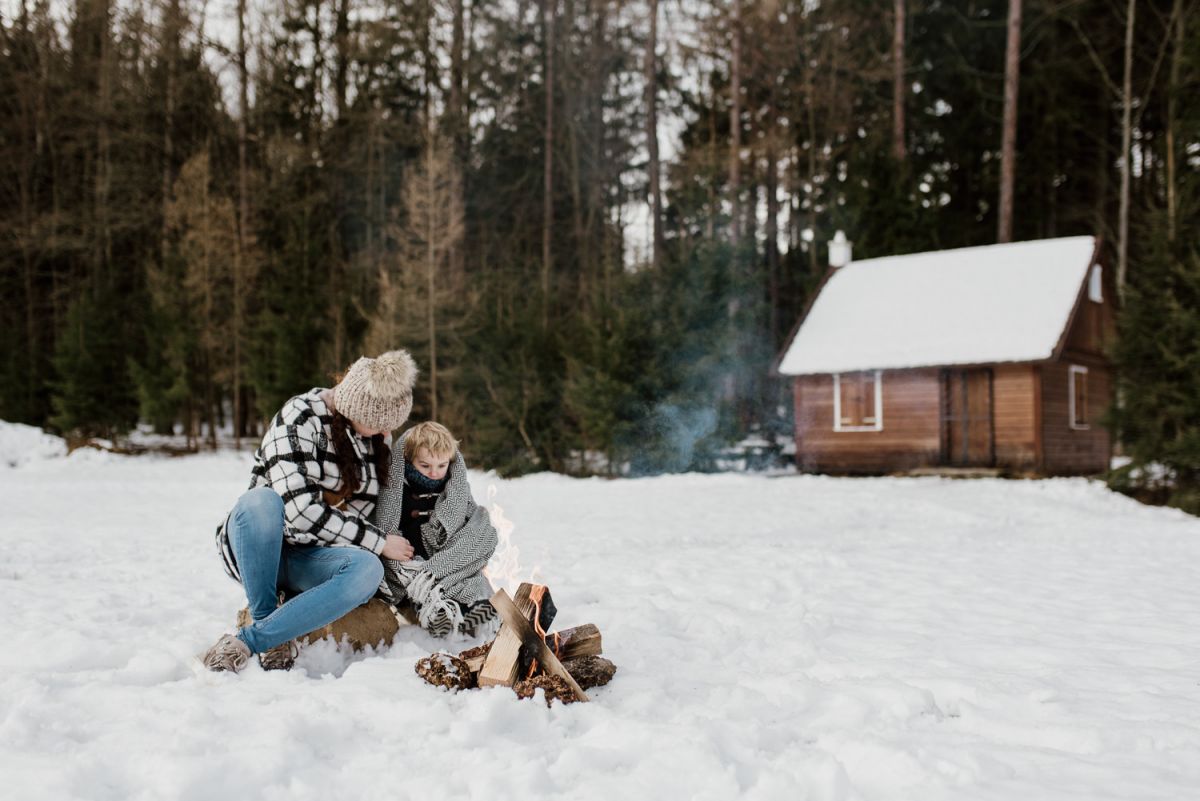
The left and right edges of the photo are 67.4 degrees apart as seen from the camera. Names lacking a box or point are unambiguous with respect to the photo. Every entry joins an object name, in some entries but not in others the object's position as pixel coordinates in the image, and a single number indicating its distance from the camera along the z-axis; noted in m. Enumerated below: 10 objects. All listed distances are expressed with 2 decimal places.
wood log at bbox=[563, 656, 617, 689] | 3.96
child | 4.62
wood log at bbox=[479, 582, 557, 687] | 3.75
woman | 4.03
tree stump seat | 4.35
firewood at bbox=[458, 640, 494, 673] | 3.89
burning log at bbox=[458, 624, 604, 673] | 4.05
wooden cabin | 18.25
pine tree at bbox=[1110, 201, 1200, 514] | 12.96
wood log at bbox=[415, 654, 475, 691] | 3.82
